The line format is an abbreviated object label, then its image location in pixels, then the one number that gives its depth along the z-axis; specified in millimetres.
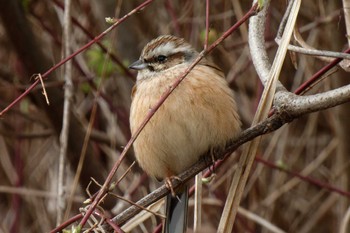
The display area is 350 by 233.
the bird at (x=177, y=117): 6566
